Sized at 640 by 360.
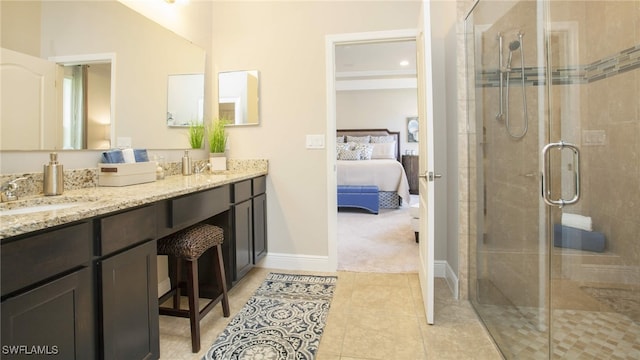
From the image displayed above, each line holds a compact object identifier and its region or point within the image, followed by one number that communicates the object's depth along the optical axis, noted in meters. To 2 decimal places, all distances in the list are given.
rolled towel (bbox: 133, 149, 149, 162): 1.93
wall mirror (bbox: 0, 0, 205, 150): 1.41
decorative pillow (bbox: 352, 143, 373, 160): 6.78
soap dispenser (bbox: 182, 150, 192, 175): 2.50
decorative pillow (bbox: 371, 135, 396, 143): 7.47
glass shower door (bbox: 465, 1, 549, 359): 1.72
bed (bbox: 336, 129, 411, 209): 5.41
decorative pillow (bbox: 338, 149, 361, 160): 6.68
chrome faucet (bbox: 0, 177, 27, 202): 1.31
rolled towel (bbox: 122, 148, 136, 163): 1.83
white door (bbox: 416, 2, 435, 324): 1.89
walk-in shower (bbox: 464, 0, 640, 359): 1.72
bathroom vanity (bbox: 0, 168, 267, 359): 0.88
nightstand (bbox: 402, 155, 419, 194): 7.16
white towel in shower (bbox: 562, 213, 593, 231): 1.85
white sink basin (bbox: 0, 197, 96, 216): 1.23
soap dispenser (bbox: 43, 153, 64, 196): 1.46
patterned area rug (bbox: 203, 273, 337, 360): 1.67
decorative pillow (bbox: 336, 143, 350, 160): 6.79
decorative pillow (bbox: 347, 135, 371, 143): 7.48
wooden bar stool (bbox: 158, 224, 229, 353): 1.68
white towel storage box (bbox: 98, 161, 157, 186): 1.72
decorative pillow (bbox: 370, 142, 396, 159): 7.20
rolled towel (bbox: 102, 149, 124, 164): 1.75
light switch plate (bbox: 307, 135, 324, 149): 2.81
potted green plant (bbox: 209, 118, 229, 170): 2.73
